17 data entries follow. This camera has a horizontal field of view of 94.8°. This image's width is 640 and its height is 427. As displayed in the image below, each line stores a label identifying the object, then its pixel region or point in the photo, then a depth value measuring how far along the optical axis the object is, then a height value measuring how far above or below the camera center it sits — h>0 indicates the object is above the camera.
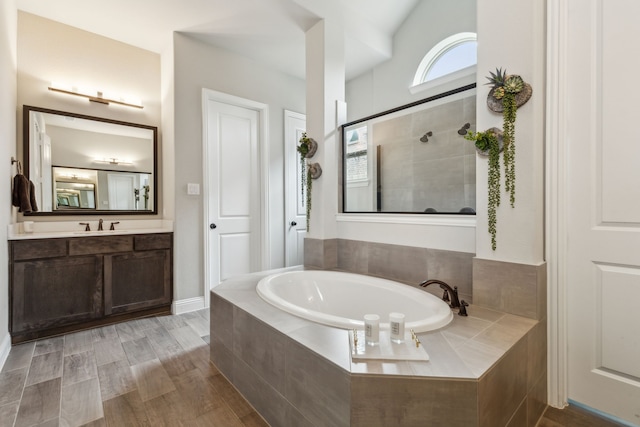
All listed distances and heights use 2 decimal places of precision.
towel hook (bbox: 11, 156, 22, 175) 2.32 +0.40
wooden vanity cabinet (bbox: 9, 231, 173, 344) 2.25 -0.59
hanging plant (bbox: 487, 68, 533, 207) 1.43 +0.52
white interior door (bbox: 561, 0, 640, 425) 1.31 +0.01
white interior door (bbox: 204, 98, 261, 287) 3.18 +0.24
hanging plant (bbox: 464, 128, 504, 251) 1.51 +0.25
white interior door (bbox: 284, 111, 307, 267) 3.71 +0.20
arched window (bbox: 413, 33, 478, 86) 3.00 +1.64
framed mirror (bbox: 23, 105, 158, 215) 2.62 +0.46
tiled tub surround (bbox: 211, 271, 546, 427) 0.95 -0.61
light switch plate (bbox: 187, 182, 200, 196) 2.96 +0.22
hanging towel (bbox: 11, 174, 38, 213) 2.29 +0.14
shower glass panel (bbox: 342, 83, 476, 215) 1.90 +0.39
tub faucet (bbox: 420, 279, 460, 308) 1.55 -0.45
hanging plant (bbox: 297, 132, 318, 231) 2.64 +0.52
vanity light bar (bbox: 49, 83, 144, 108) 2.69 +1.12
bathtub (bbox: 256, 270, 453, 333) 1.53 -0.53
